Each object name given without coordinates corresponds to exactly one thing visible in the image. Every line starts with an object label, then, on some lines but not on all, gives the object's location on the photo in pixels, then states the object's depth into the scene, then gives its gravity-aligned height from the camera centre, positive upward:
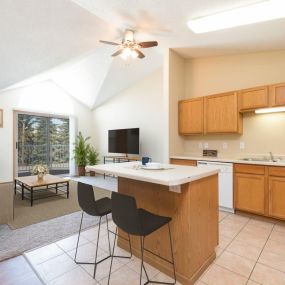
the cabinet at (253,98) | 3.20 +0.74
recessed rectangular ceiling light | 2.27 +1.61
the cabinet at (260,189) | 2.86 -0.73
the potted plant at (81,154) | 6.62 -0.41
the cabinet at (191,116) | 4.01 +0.55
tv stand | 5.72 -0.49
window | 6.07 -0.03
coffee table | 3.88 -0.83
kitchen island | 1.70 -0.64
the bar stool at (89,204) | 1.84 -0.60
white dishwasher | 3.31 -0.76
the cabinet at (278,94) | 3.03 +0.76
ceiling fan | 3.26 +1.68
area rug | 2.28 -1.23
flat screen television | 5.51 +0.04
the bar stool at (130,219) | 1.46 -0.61
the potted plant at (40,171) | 4.16 -0.61
